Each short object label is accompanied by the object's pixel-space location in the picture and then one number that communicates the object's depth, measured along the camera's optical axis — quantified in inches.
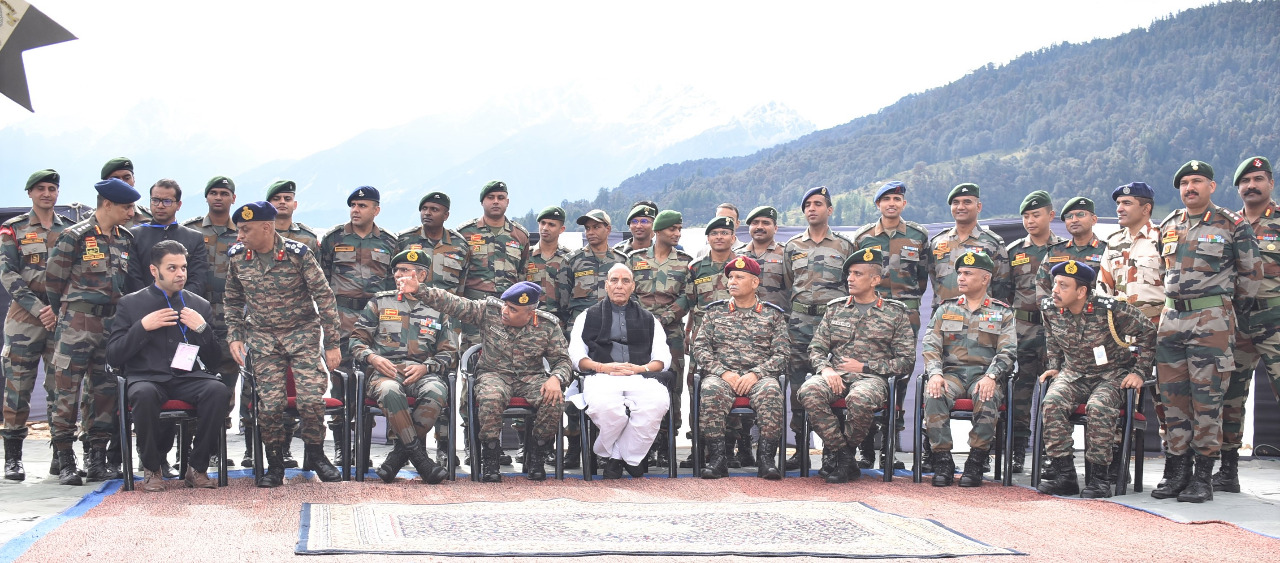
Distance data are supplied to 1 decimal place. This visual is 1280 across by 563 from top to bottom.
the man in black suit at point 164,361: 189.6
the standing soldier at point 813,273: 249.9
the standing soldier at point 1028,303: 235.1
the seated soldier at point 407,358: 207.3
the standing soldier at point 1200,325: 195.6
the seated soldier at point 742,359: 221.9
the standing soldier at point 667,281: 253.9
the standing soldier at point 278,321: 202.8
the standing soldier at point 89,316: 206.5
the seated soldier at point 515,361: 213.3
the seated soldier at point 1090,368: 199.8
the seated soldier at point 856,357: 219.0
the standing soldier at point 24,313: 211.6
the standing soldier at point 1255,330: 202.8
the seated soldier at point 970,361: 211.6
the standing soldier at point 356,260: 252.2
